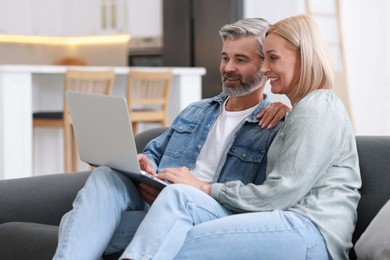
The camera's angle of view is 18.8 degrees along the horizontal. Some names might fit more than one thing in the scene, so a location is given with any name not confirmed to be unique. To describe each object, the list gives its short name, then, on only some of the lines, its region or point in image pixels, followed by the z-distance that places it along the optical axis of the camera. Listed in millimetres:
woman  3225
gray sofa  3723
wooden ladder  10260
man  3574
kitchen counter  7694
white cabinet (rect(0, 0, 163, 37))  12213
